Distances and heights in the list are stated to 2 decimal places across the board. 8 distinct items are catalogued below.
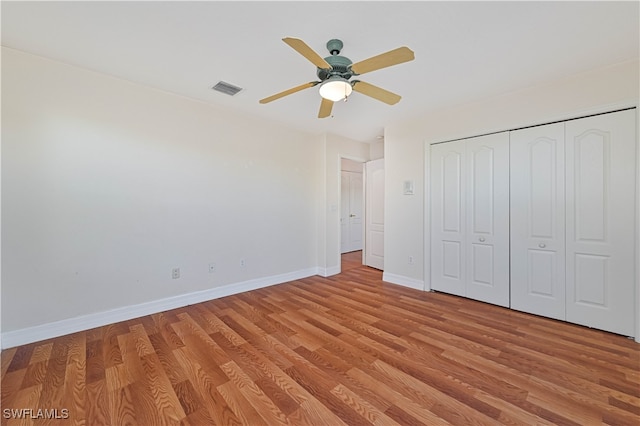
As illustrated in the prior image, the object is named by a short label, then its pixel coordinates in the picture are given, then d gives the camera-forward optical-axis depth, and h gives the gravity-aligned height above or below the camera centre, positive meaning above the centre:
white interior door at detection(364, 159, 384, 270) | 5.02 -0.08
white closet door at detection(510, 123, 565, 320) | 2.71 -0.13
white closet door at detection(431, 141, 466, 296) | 3.42 -0.11
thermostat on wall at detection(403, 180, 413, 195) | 3.85 +0.35
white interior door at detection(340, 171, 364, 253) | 7.06 -0.03
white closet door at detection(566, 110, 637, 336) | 2.37 -0.12
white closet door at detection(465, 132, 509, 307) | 3.07 -0.11
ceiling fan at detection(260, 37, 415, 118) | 1.65 +1.03
